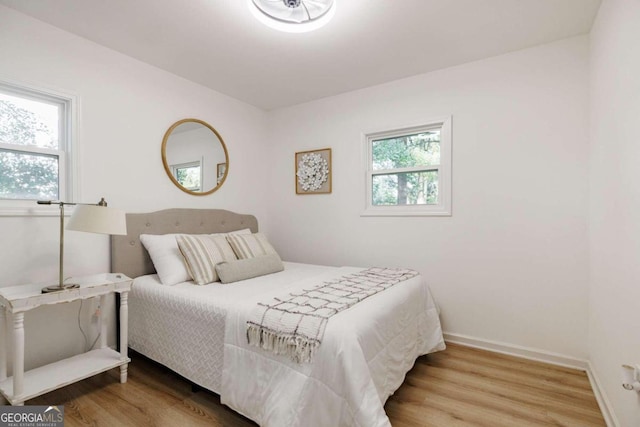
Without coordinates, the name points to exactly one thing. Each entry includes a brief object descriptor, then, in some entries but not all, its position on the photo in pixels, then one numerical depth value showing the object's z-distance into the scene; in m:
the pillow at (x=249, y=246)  2.73
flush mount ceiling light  1.81
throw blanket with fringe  1.46
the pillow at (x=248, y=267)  2.34
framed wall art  3.49
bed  1.38
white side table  1.66
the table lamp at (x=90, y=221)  1.84
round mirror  2.92
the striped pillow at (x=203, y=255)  2.33
